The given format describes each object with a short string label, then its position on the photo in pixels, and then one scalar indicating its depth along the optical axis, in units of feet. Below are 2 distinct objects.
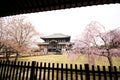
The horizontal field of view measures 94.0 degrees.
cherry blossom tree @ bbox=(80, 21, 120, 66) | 23.94
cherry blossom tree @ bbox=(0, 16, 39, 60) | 32.37
